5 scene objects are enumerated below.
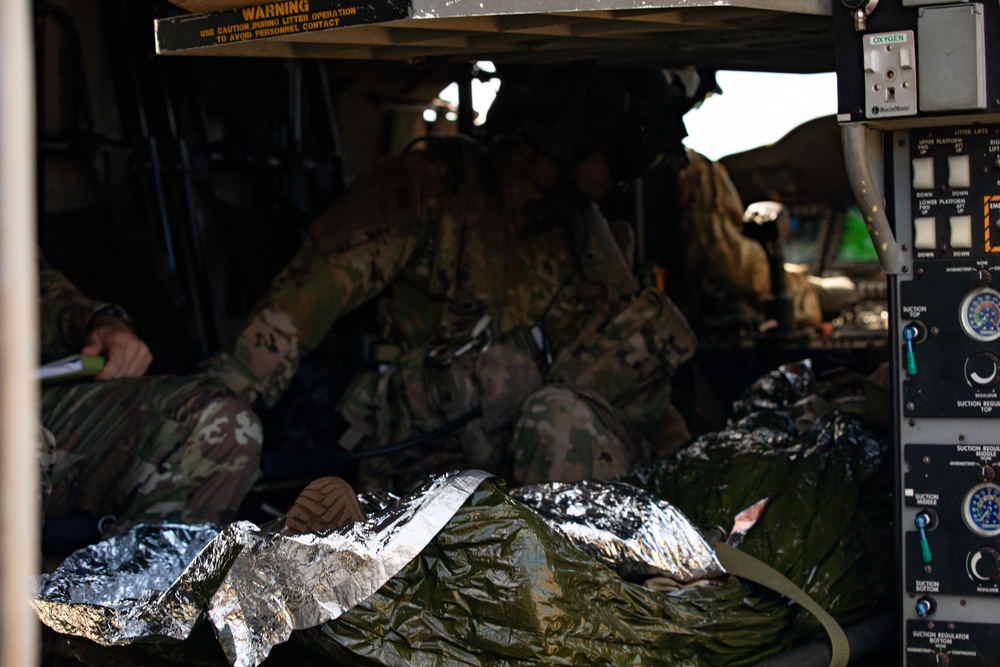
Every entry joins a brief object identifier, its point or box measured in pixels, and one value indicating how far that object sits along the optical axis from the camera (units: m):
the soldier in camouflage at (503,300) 3.21
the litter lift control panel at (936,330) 1.97
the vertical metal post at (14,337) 0.57
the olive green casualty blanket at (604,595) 1.85
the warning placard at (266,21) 1.85
